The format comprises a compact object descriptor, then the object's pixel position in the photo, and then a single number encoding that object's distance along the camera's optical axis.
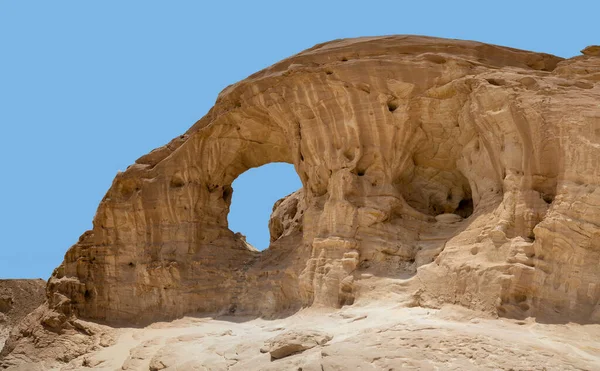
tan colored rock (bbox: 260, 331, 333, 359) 10.70
